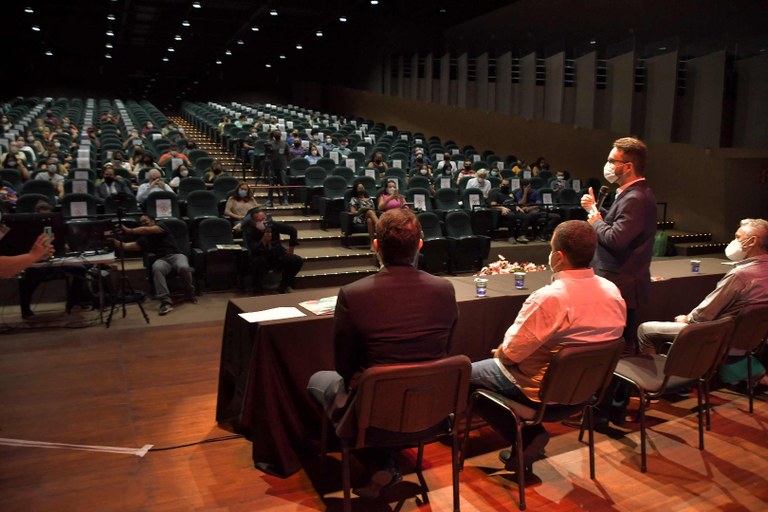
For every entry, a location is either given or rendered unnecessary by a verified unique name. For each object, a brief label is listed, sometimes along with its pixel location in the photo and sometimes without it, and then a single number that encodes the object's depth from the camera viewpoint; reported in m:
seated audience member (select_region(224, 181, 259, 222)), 8.20
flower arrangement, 4.68
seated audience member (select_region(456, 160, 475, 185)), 11.50
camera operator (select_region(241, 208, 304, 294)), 7.29
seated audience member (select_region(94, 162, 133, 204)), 8.37
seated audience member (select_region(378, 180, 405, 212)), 8.49
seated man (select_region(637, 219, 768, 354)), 3.41
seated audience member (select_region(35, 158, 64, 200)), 8.48
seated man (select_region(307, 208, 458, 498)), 2.25
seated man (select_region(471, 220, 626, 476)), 2.58
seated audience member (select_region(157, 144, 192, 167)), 10.48
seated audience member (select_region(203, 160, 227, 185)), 9.97
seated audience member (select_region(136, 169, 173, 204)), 8.30
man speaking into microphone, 3.19
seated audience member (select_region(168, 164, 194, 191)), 9.36
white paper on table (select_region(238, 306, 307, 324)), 3.04
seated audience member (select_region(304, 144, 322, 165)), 12.34
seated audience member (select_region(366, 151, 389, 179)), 11.66
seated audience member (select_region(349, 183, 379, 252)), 8.87
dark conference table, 2.93
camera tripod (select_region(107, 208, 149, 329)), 5.79
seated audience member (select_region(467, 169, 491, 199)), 10.84
